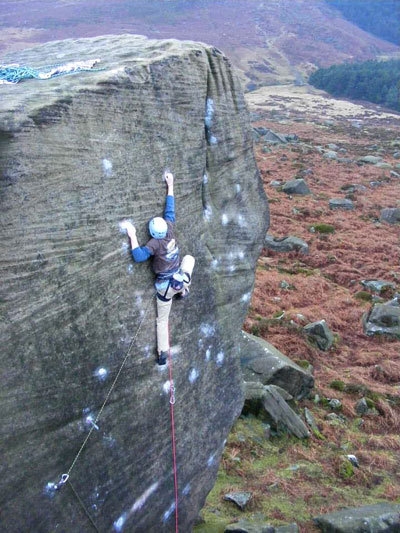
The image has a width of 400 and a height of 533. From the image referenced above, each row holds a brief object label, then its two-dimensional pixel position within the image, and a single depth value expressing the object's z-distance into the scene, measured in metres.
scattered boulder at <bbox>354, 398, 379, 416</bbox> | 10.88
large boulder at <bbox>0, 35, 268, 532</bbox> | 4.67
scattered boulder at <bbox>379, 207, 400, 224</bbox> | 24.59
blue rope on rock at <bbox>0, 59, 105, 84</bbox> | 5.45
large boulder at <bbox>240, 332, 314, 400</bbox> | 10.50
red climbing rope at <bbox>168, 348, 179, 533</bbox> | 6.21
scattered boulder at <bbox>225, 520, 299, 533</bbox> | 6.71
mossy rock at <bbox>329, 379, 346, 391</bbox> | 11.72
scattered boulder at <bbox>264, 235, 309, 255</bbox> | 19.84
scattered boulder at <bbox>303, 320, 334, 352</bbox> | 13.47
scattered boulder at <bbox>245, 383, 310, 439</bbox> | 9.63
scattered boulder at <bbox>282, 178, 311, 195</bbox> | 27.83
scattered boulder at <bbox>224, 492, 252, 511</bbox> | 7.63
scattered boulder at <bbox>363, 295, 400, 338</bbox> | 14.25
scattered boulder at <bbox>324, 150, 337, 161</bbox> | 38.00
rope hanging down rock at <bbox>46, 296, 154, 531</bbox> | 5.07
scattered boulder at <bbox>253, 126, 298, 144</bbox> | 43.39
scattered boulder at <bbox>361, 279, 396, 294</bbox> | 17.05
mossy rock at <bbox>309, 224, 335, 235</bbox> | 22.36
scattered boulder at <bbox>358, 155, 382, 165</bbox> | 37.69
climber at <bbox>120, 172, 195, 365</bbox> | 5.56
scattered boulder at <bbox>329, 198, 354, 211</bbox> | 26.11
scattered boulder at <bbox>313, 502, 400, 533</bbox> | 6.82
